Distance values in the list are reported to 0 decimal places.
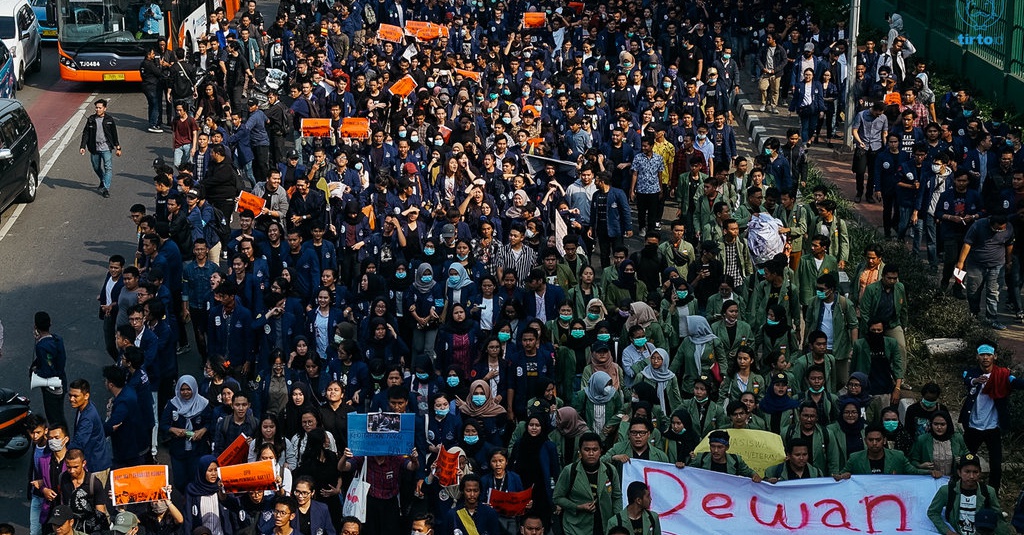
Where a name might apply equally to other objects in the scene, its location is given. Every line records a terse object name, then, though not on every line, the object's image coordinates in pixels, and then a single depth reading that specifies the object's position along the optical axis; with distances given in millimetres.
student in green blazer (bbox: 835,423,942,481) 12430
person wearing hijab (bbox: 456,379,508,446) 13391
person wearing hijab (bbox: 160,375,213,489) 13461
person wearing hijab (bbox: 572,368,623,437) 13477
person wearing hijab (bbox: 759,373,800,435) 13312
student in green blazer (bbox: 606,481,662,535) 11398
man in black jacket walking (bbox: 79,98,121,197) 21797
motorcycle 14375
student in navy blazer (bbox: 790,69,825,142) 22844
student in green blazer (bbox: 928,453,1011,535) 11453
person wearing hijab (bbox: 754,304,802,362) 14859
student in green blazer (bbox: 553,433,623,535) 12258
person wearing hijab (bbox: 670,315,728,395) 14492
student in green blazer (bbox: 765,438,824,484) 12398
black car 20859
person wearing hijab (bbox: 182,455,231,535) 12188
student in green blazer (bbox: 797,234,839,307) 15875
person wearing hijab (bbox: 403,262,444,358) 15930
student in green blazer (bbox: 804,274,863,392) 15000
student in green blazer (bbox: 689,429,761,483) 12375
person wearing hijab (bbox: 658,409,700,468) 12750
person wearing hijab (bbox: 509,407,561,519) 12797
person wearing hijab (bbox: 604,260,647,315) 16250
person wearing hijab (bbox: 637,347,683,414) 13953
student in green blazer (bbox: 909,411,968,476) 12461
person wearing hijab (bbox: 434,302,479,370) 15008
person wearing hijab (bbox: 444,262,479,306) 15992
